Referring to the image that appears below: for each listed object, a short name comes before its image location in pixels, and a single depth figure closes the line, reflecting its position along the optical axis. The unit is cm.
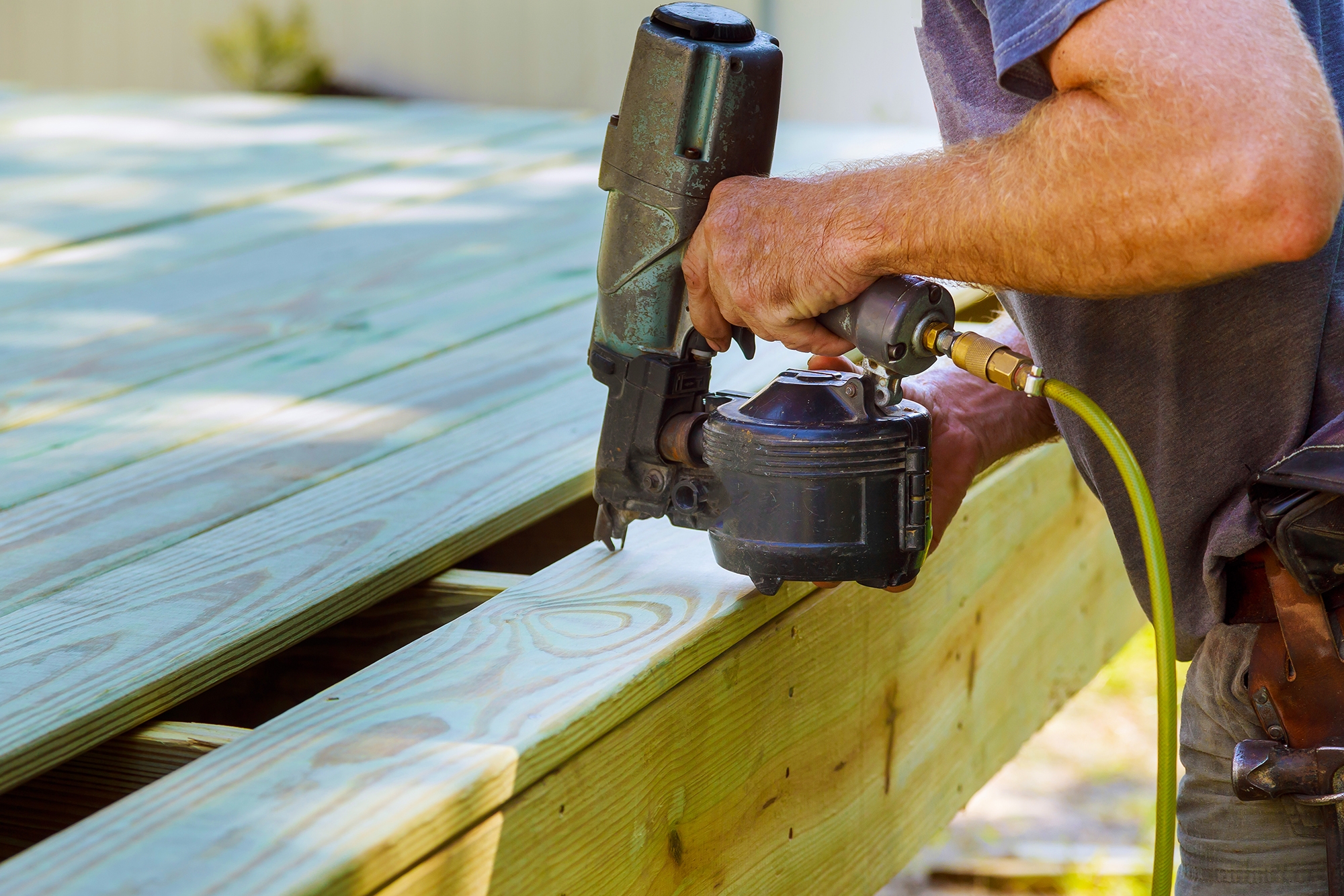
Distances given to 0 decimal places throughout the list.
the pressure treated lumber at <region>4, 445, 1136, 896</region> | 174
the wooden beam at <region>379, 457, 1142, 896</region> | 187
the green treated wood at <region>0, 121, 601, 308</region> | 294
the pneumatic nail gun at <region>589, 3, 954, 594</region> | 194
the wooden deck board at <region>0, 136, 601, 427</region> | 250
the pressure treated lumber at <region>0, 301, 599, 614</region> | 212
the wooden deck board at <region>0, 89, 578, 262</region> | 350
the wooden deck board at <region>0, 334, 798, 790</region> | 191
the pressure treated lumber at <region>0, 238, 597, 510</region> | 230
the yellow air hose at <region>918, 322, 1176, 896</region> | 190
